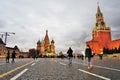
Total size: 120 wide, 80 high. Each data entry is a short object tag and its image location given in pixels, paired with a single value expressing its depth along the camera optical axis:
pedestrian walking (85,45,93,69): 6.69
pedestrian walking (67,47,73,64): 9.71
